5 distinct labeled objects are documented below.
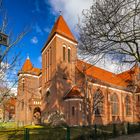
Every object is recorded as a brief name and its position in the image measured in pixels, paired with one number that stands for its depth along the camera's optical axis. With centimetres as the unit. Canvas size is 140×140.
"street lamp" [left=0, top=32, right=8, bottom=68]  311
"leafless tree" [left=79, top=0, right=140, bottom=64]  534
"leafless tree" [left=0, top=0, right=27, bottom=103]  454
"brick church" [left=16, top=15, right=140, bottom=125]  1935
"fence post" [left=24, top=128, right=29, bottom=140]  723
